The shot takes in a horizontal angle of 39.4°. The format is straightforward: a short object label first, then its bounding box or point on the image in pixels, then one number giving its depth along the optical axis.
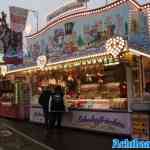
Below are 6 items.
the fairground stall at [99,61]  6.47
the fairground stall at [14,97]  10.25
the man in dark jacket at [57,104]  7.86
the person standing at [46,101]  8.02
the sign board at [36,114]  9.11
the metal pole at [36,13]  10.78
